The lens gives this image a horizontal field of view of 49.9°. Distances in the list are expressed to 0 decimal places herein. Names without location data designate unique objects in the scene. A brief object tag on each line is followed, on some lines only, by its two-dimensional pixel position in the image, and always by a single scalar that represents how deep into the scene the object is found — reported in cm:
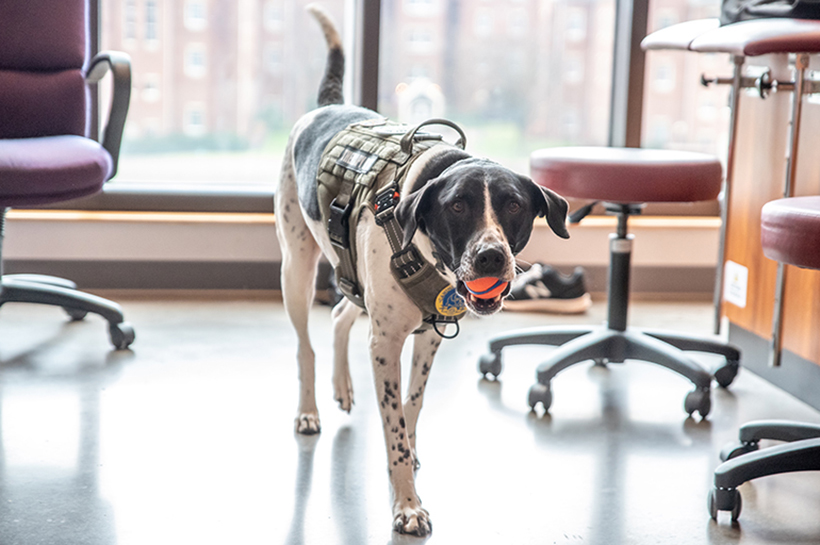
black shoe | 330
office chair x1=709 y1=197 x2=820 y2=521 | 149
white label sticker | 271
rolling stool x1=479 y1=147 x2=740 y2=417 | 225
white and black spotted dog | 144
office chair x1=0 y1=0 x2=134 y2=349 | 266
